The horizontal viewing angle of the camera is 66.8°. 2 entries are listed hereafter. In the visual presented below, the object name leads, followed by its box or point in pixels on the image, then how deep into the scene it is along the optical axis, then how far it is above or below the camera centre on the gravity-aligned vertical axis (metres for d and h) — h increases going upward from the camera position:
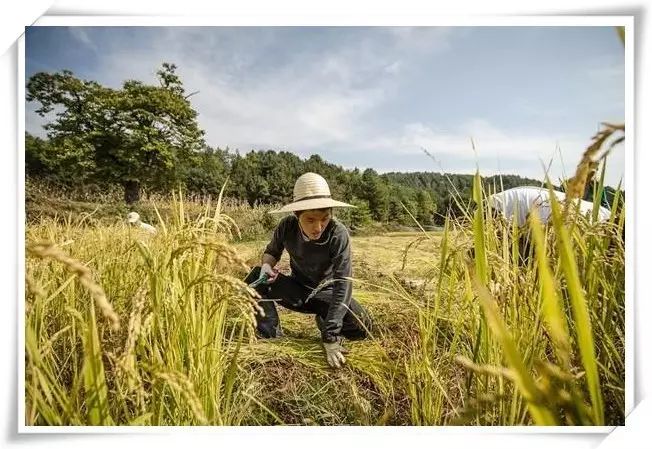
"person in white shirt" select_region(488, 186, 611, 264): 1.98 +0.08
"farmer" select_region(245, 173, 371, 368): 2.13 -0.22
